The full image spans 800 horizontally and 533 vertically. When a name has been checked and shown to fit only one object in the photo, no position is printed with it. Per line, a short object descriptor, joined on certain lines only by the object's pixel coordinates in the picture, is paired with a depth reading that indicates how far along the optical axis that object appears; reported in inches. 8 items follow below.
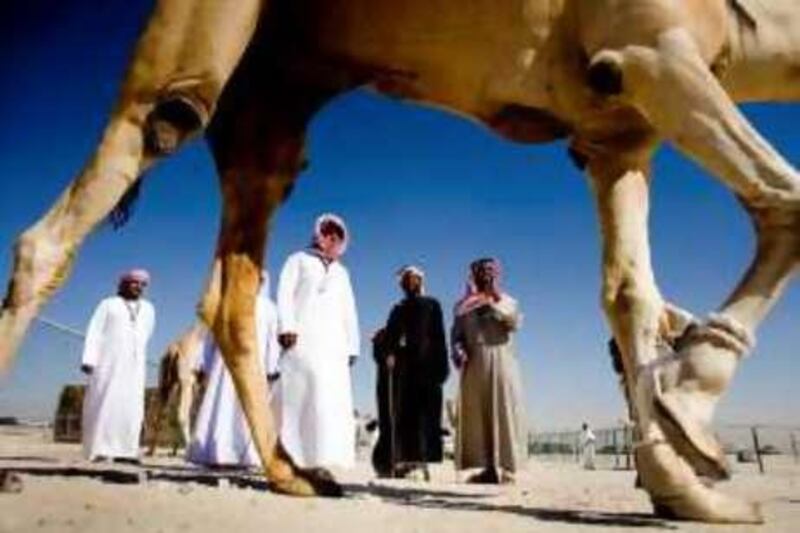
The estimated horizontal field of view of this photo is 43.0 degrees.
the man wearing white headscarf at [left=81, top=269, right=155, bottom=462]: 444.1
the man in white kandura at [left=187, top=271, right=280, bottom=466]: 382.6
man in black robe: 405.7
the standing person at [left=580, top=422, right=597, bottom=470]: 893.1
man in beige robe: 382.0
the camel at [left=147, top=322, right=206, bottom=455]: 612.1
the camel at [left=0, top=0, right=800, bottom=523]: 134.6
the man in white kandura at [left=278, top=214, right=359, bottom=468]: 349.7
